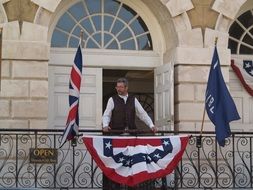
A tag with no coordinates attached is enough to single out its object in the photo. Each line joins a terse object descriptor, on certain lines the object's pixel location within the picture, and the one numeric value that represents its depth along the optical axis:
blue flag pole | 12.99
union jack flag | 12.02
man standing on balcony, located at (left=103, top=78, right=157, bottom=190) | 12.36
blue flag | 12.42
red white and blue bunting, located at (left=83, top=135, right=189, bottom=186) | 12.01
